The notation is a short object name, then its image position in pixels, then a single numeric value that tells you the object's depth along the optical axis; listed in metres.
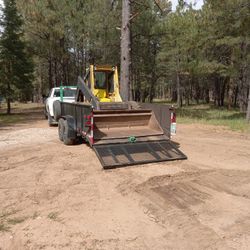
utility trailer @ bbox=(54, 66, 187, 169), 6.46
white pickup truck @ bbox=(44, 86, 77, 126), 12.69
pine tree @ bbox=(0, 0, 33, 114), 22.08
